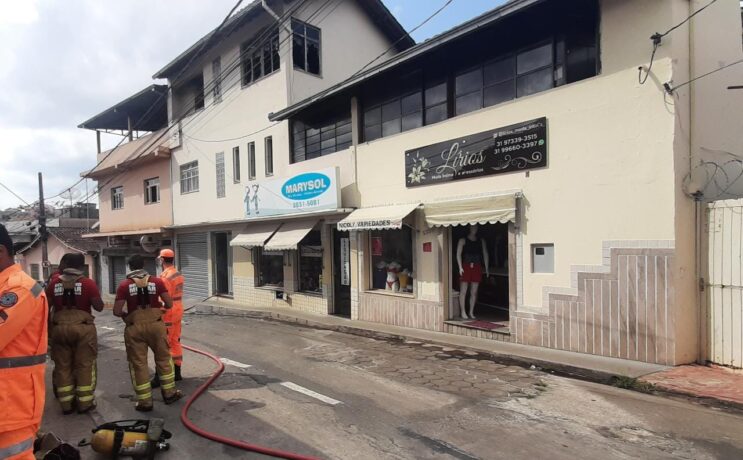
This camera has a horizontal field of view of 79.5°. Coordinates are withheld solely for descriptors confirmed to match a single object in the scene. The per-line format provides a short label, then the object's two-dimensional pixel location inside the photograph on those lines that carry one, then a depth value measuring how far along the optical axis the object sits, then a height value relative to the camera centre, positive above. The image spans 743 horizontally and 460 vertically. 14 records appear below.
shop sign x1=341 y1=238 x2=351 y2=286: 11.95 -1.14
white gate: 6.16 -1.02
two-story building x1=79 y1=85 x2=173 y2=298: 19.16 +1.84
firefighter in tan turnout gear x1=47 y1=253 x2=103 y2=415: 5.05 -1.33
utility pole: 21.73 -0.09
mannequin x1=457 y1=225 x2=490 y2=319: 9.40 -0.99
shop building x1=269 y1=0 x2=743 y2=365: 6.43 +0.81
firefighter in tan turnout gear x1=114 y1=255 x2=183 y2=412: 5.04 -1.24
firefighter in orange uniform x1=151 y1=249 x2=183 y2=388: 6.09 -1.25
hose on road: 3.86 -2.04
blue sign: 11.58 +0.93
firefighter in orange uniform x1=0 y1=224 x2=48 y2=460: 2.48 -0.75
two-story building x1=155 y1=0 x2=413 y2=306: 12.39 +2.18
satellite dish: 19.22 -0.83
